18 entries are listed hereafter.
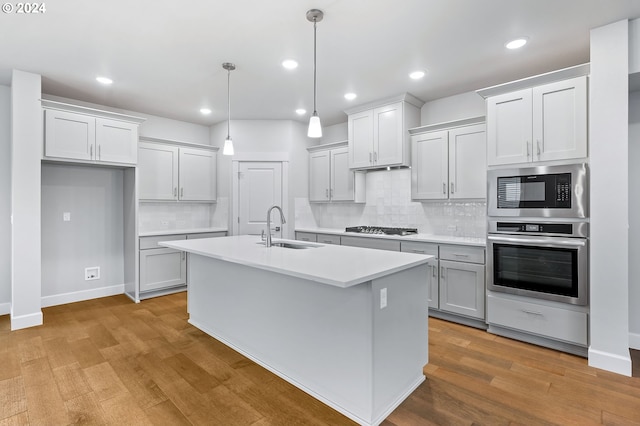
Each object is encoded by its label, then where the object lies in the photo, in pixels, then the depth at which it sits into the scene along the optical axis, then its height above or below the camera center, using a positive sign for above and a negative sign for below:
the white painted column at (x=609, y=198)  2.50 +0.11
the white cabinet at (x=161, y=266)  4.48 -0.77
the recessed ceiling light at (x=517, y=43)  2.76 +1.45
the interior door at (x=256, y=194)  5.26 +0.29
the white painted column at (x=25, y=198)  3.39 +0.15
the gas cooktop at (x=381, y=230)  4.30 -0.25
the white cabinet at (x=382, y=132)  4.16 +1.07
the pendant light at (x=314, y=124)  2.47 +0.72
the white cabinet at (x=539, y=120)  2.76 +0.83
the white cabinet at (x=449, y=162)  3.67 +0.59
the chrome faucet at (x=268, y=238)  2.96 -0.24
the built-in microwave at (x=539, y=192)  2.75 +0.19
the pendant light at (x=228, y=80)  3.29 +1.46
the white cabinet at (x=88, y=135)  3.69 +0.92
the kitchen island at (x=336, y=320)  1.93 -0.74
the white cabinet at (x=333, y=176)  4.90 +0.55
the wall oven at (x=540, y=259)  2.75 -0.42
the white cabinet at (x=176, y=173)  4.76 +0.60
